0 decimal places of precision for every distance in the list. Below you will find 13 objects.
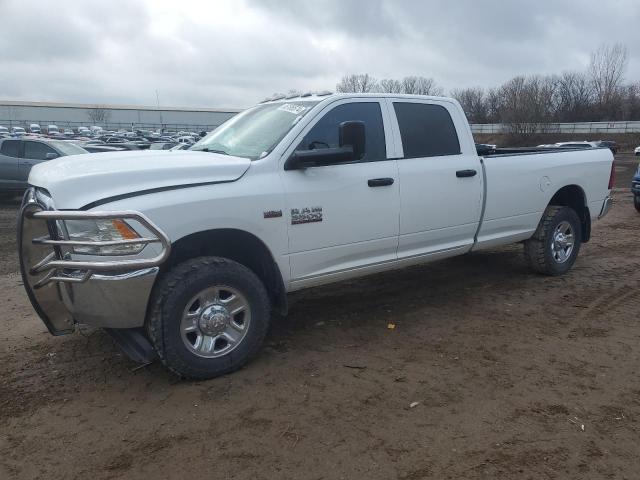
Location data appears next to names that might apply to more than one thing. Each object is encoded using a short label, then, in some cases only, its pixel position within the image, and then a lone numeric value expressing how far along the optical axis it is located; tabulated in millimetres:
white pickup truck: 3414
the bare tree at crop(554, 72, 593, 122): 77000
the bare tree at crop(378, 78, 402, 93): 78019
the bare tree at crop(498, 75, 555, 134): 66625
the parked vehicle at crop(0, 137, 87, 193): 13242
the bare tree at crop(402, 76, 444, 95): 83625
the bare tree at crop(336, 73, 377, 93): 76850
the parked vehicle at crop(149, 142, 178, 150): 22083
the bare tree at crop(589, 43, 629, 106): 79125
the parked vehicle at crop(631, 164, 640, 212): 12490
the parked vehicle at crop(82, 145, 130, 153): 17444
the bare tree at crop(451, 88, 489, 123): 86688
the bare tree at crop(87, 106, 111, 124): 94938
